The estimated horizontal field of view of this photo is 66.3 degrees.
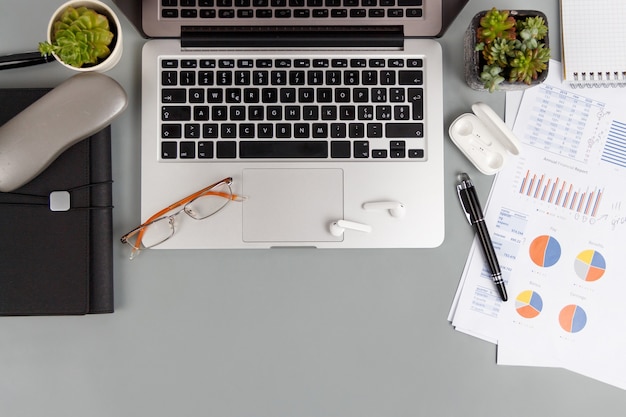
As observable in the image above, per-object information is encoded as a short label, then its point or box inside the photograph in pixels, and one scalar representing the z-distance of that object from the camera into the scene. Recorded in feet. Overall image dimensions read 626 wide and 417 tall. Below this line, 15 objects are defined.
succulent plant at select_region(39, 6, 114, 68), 2.13
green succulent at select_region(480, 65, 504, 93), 2.26
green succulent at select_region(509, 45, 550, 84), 2.23
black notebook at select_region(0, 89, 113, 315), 2.34
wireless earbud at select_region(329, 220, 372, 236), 2.35
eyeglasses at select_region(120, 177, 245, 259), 2.39
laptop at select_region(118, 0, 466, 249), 2.42
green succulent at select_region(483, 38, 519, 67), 2.23
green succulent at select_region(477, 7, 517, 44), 2.21
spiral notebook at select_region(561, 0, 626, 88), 2.49
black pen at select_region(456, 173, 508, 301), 2.46
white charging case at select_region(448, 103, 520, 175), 2.48
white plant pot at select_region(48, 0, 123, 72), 2.21
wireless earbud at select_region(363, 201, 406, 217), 2.37
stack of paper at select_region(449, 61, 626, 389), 2.48
